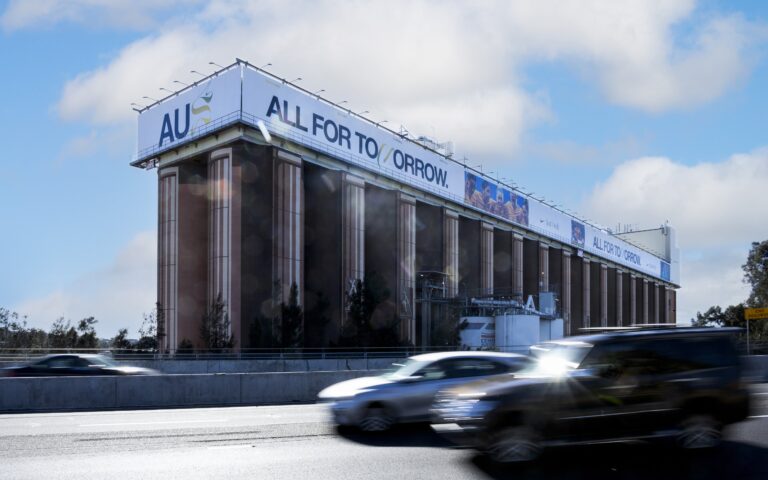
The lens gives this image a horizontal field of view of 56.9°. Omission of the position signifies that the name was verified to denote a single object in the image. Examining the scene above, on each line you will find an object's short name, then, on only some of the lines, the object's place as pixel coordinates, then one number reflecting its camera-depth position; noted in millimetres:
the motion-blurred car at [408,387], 12141
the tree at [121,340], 49688
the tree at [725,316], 94688
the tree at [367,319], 50062
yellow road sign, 46531
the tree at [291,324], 45219
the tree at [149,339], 50969
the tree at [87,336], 48219
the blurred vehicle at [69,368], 21138
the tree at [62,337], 48188
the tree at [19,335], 49469
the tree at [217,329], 43969
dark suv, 8883
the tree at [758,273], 72625
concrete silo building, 46000
